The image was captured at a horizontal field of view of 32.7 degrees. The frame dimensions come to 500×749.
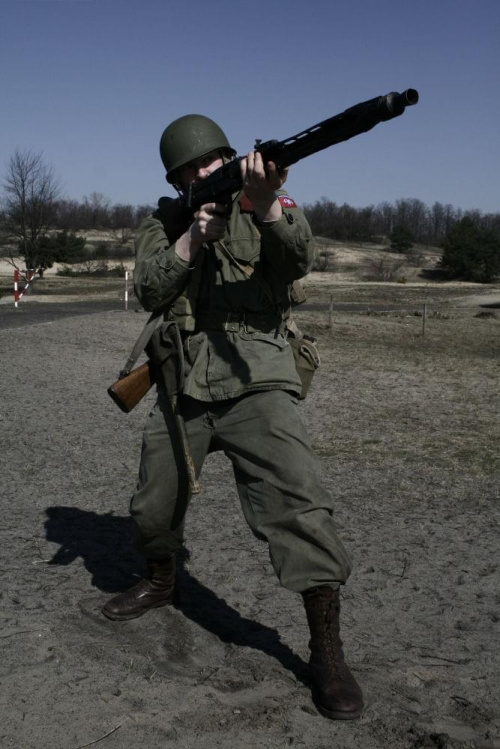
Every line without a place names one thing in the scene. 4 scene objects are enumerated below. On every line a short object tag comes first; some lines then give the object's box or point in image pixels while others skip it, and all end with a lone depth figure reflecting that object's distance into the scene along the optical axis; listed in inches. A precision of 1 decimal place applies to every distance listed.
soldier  128.1
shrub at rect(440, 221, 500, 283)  2119.0
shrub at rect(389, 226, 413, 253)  2820.4
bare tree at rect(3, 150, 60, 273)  2012.8
